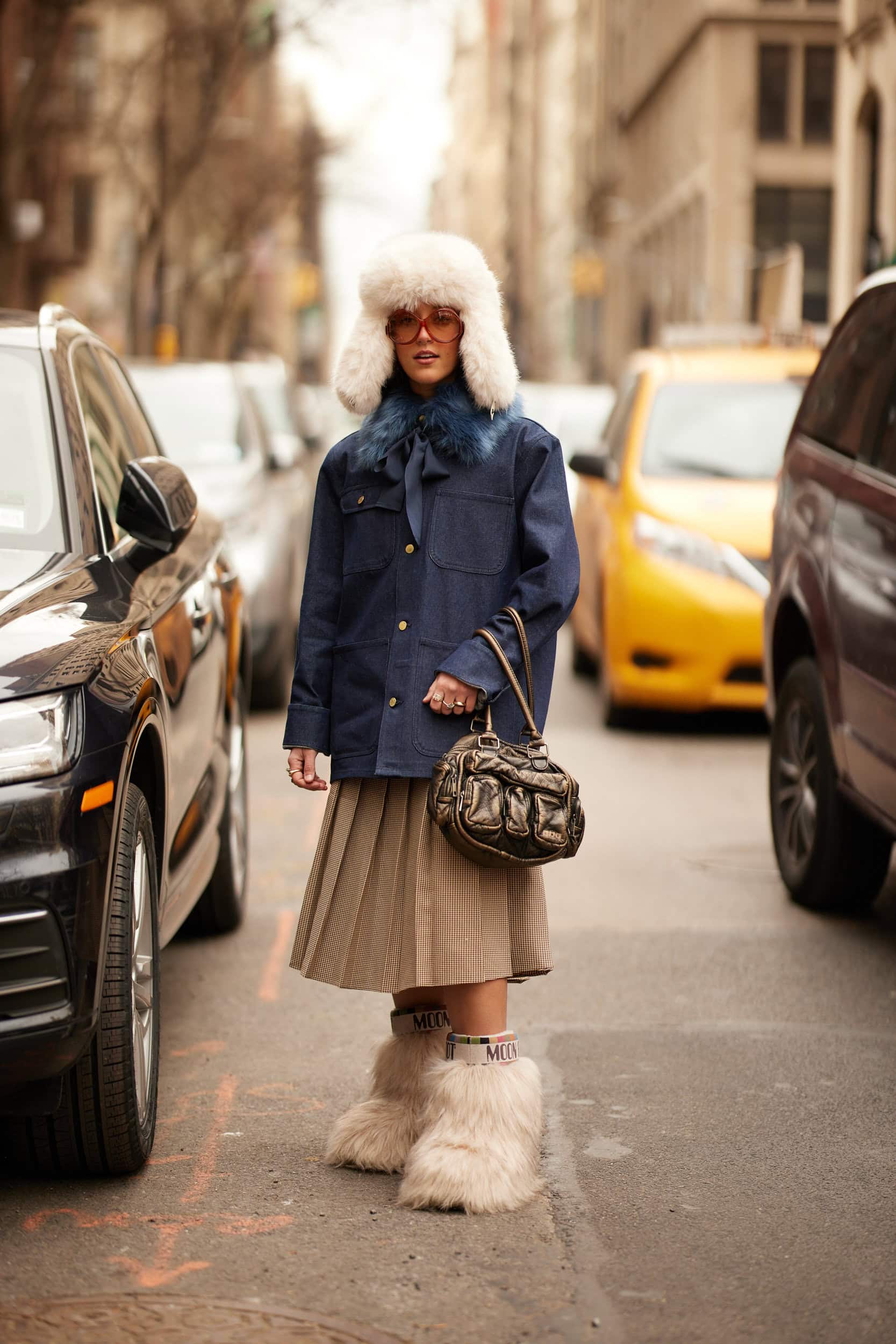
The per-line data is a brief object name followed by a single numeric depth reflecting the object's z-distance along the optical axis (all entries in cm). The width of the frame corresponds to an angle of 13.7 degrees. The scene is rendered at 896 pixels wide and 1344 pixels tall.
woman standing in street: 733
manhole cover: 614
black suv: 658
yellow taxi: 1859
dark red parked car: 1043
